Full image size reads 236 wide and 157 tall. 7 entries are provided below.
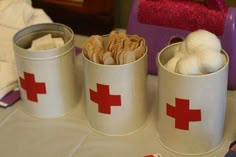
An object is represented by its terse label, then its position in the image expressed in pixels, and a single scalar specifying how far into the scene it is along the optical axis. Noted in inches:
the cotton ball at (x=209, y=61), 30.7
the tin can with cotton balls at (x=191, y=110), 31.0
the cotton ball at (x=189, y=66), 30.9
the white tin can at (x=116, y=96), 33.0
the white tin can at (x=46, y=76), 35.3
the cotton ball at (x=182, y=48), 32.7
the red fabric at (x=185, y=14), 37.0
